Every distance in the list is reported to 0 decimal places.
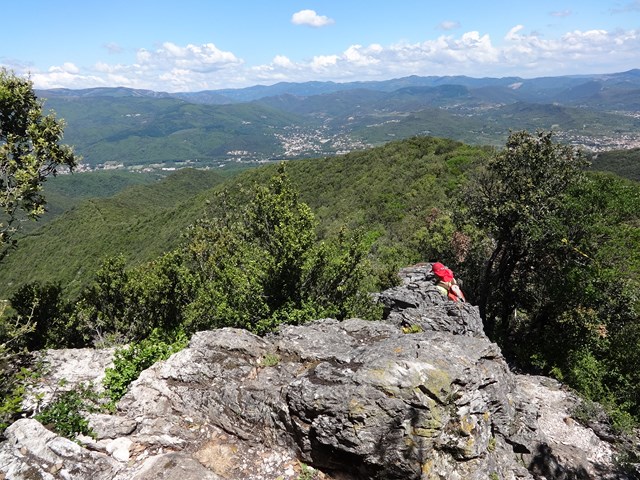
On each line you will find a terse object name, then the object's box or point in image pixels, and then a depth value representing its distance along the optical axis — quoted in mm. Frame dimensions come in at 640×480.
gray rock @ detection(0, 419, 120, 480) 7941
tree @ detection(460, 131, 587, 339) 20625
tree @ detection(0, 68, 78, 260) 15070
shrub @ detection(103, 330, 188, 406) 12023
